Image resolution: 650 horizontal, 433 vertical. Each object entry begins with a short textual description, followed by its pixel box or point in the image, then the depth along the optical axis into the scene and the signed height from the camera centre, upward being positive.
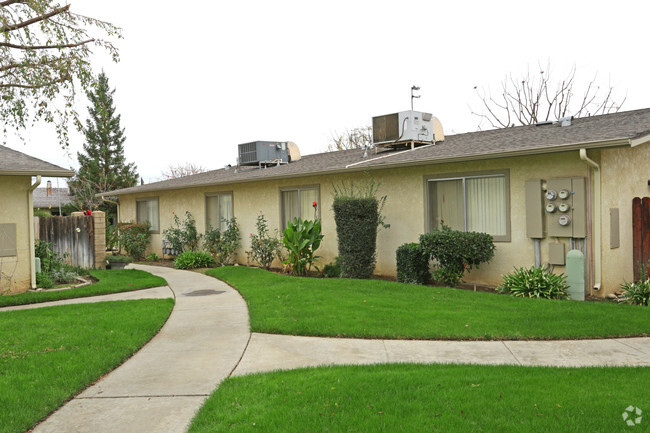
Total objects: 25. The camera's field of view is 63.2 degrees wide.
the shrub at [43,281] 10.58 -1.26
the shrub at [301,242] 12.30 -0.68
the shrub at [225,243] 15.25 -0.82
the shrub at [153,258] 17.95 -1.42
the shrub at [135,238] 18.05 -0.74
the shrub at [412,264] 10.21 -1.06
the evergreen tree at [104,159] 36.19 +4.17
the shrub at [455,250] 9.38 -0.74
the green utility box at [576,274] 8.34 -1.07
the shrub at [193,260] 14.69 -1.27
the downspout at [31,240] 10.35 -0.41
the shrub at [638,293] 8.16 -1.38
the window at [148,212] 19.25 +0.18
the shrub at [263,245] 13.87 -0.83
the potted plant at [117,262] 14.33 -1.21
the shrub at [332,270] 12.06 -1.34
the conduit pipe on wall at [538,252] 9.17 -0.78
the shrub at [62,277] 11.31 -1.25
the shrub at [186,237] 16.92 -0.69
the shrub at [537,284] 8.55 -1.28
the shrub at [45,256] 11.41 -0.81
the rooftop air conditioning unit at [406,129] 13.21 +2.09
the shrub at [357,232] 10.99 -0.43
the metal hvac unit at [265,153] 17.25 +2.02
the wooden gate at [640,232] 9.22 -0.48
